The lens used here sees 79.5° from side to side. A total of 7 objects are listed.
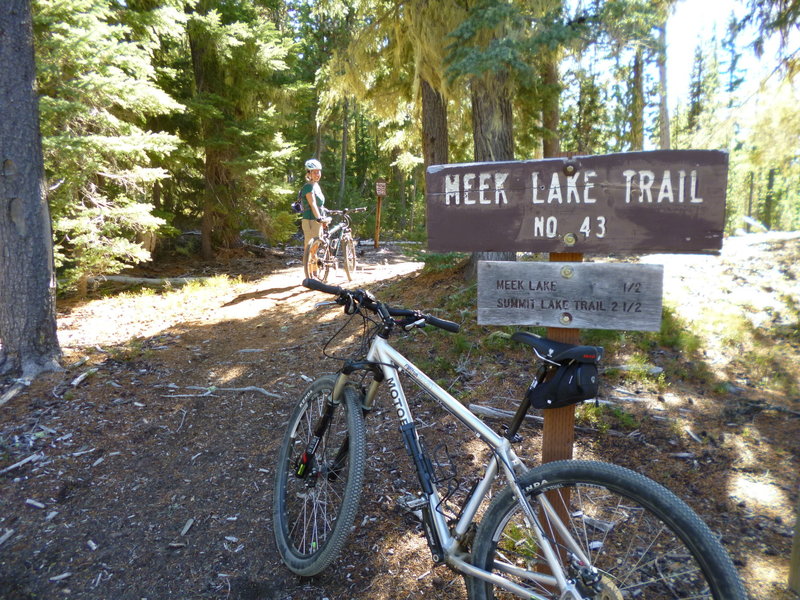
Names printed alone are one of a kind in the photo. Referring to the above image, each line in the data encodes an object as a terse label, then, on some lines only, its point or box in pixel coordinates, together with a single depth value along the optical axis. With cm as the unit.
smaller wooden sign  202
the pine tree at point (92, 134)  670
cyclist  823
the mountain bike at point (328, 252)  869
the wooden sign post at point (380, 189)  1537
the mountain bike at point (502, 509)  175
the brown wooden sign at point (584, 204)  194
